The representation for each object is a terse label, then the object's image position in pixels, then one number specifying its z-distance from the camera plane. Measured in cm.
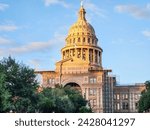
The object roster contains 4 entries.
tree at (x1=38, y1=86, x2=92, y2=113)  5866
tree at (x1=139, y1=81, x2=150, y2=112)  6679
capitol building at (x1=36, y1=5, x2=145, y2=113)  10675
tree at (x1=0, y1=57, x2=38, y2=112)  4922
